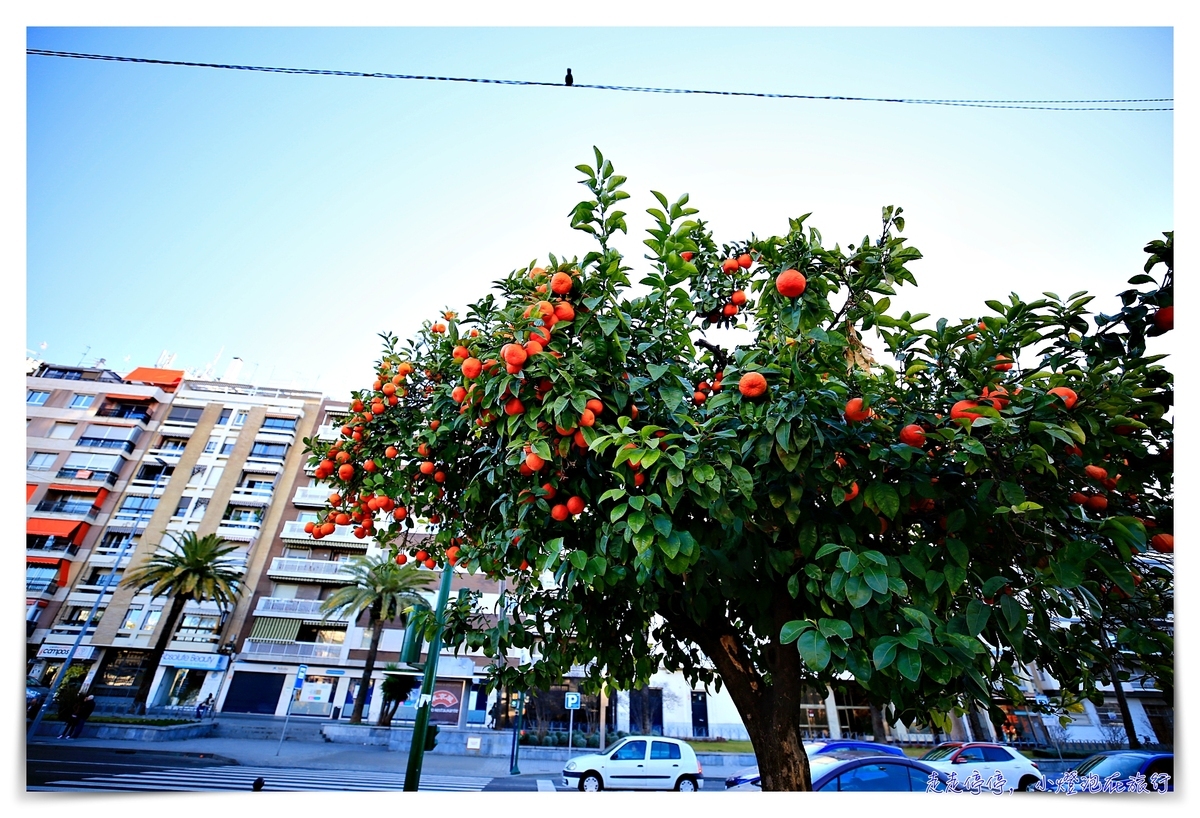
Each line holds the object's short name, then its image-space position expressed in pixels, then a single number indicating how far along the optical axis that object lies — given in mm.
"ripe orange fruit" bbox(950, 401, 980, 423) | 1898
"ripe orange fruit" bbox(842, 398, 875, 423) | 1940
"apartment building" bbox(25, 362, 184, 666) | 21067
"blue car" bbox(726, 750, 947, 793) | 4863
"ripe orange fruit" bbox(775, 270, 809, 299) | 2104
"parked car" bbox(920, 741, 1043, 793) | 6615
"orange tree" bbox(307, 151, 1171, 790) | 1861
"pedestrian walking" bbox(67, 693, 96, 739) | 13712
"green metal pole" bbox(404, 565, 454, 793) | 5605
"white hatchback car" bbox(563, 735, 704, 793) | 8812
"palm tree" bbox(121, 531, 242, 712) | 18797
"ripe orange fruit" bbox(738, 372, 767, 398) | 1915
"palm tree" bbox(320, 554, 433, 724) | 19625
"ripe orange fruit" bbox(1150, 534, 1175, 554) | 2094
